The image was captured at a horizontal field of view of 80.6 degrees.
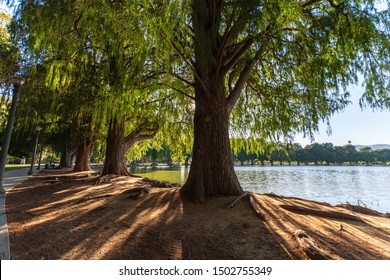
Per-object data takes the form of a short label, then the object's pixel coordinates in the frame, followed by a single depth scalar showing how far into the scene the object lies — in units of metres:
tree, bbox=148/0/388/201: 4.42
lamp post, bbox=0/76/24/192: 6.73
